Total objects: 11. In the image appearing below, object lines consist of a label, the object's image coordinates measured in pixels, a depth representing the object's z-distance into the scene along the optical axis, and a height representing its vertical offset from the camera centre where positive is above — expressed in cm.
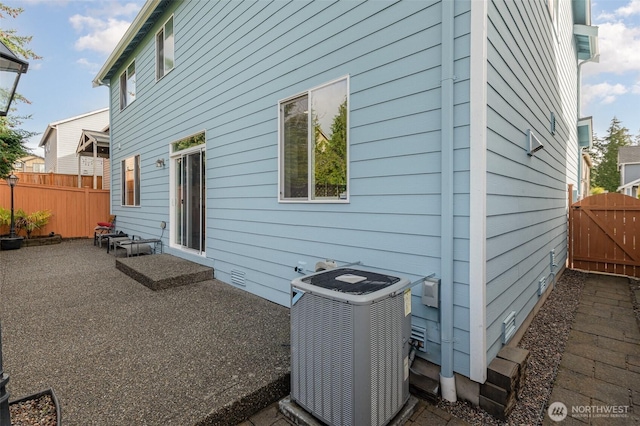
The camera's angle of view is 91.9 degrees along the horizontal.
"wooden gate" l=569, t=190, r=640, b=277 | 585 -59
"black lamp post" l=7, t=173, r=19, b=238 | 827 -35
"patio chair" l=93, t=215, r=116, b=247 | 890 -78
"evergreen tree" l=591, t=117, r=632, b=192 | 2688 +488
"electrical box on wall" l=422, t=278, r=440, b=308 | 221 -63
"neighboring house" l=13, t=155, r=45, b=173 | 2931 +372
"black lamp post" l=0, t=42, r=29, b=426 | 149 +74
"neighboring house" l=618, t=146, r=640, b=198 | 2091 +274
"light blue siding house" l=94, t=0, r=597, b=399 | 218 +56
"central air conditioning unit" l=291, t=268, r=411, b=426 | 171 -85
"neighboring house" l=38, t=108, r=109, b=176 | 1855 +401
